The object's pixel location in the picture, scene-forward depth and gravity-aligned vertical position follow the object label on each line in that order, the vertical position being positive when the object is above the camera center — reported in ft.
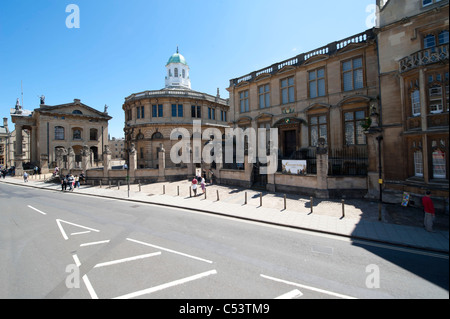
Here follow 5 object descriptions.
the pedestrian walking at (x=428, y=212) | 27.25 -7.02
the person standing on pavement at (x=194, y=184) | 55.16 -5.01
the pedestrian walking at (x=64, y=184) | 73.97 -5.38
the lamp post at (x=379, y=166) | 40.85 -1.09
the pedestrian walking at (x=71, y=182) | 72.74 -4.60
